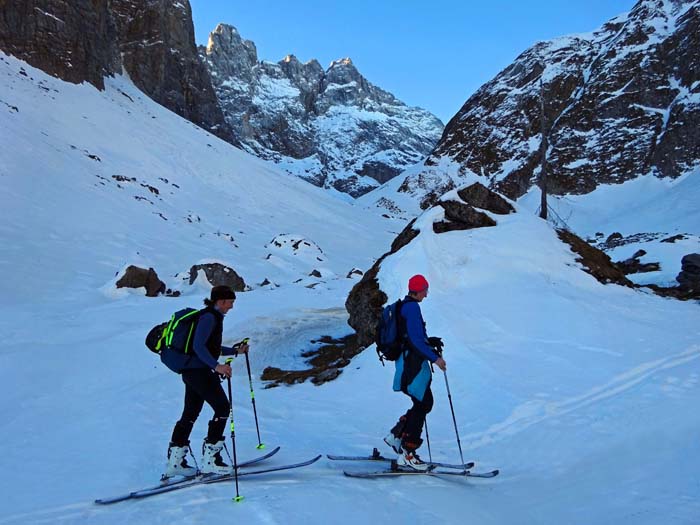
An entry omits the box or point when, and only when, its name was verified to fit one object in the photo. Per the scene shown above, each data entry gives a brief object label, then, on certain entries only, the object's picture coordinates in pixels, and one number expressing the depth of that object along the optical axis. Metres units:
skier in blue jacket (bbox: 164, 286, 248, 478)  4.75
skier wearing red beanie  5.38
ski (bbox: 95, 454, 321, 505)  4.36
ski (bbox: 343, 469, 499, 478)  5.13
